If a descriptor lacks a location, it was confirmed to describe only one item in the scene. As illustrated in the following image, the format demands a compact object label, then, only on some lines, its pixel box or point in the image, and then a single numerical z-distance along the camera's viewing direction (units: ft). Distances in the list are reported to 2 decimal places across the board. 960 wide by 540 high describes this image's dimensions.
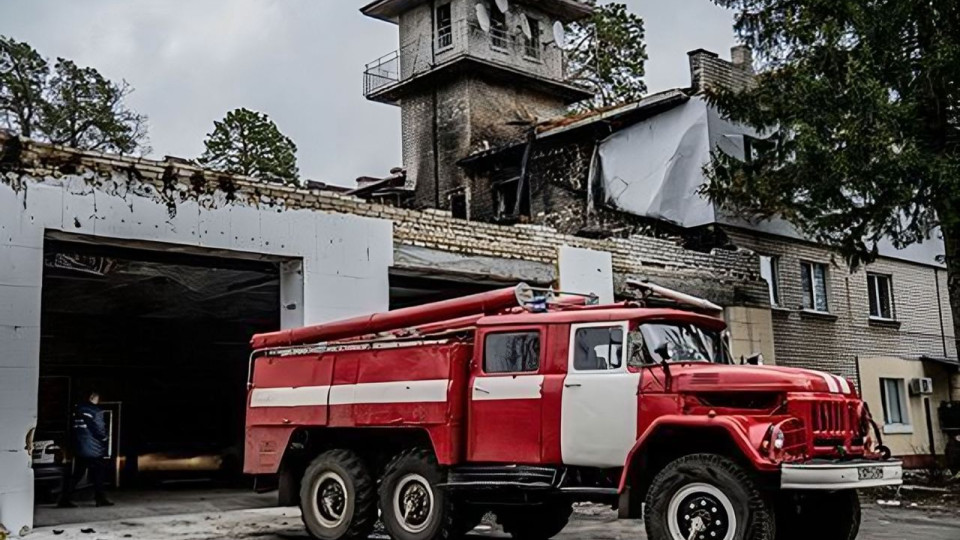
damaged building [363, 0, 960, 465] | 76.02
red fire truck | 30.01
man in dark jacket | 52.70
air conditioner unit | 86.99
